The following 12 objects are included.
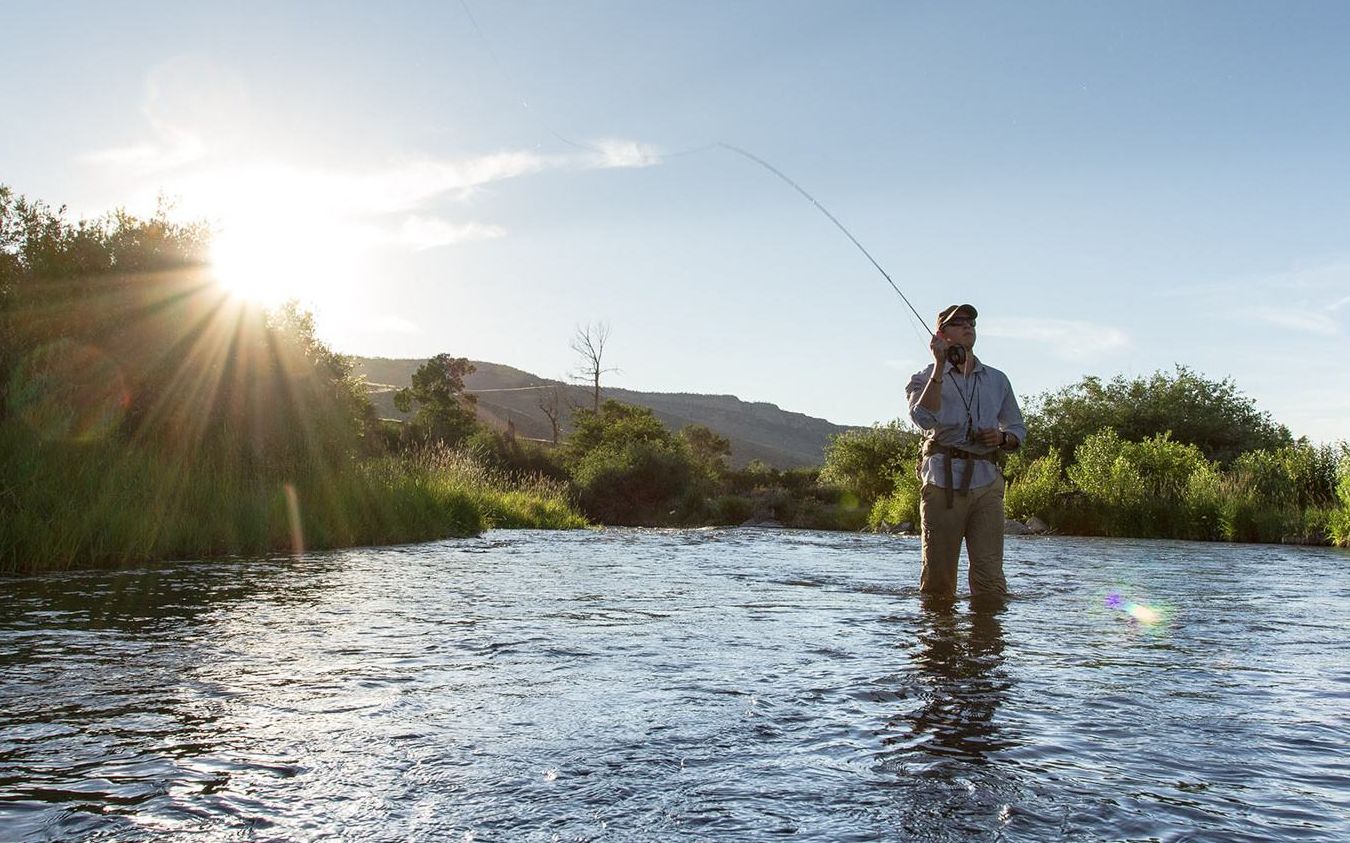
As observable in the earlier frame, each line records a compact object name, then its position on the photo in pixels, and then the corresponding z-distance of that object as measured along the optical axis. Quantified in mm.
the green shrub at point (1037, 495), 28234
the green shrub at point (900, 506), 32219
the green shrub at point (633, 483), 46875
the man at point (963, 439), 7422
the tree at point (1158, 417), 38969
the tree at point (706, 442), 78562
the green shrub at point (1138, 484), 25312
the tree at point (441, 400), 56962
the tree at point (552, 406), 77125
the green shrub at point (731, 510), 44969
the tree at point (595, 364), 68500
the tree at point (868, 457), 44312
